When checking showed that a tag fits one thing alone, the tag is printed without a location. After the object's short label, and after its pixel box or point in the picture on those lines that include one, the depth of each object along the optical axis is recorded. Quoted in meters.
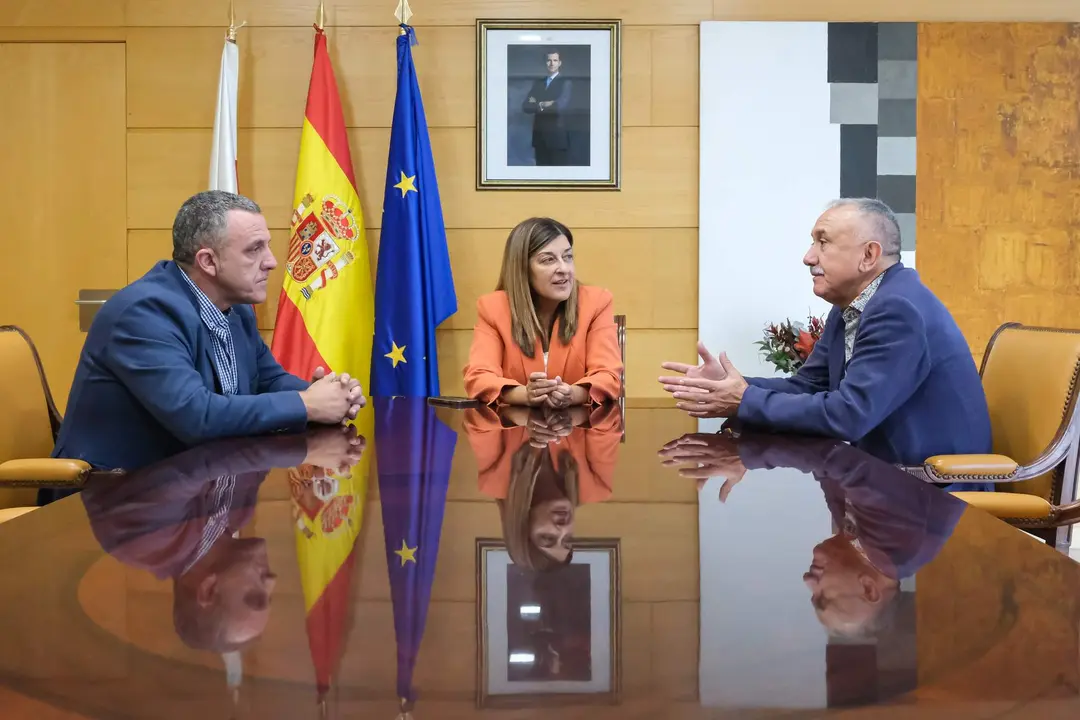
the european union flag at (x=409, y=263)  4.22
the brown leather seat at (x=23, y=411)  2.33
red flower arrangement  4.08
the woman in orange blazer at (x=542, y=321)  3.07
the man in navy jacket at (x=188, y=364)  1.99
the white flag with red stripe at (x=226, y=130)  4.25
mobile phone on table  2.72
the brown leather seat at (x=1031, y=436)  2.04
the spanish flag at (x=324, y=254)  4.20
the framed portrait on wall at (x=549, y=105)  4.44
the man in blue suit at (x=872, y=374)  2.01
